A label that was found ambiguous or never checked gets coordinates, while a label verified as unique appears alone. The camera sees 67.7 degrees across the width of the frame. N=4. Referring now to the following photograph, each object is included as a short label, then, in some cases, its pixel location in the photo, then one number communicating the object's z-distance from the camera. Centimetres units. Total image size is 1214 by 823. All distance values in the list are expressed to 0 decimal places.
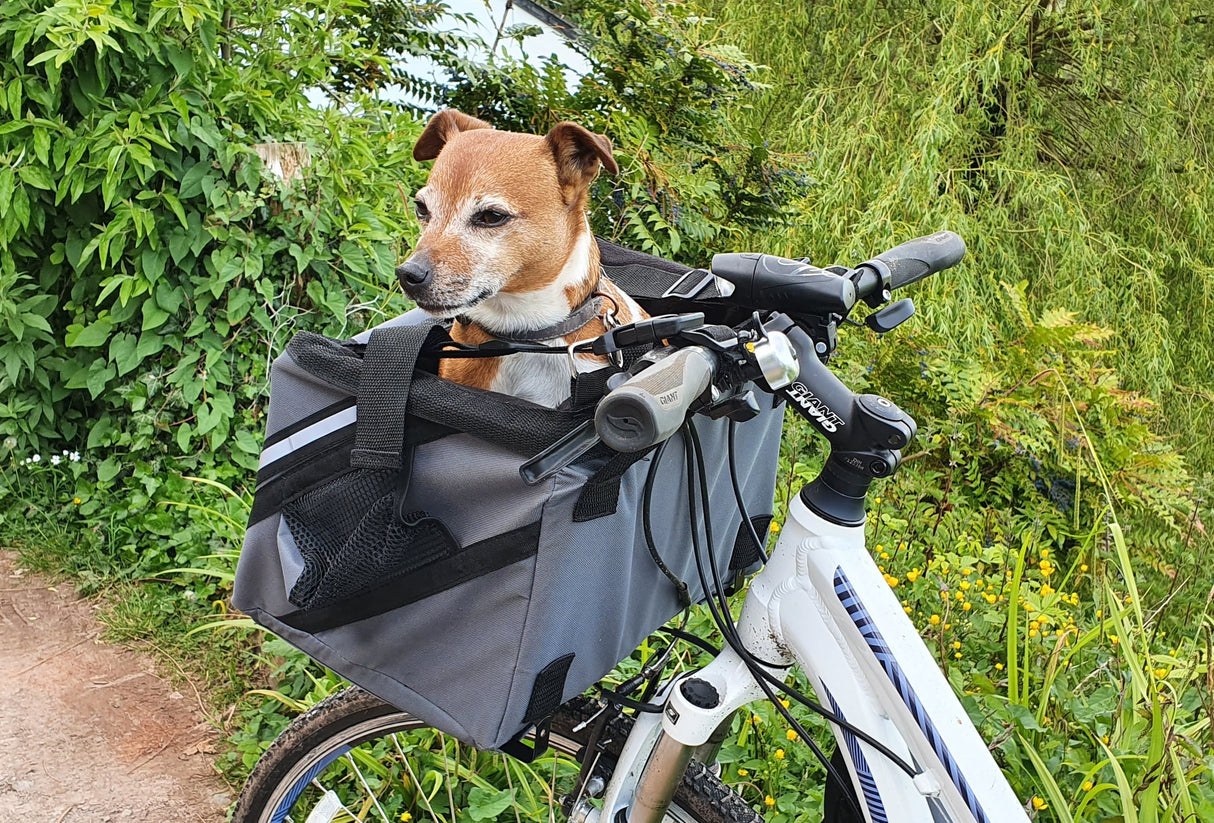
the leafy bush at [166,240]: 254
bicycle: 99
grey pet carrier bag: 105
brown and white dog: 167
